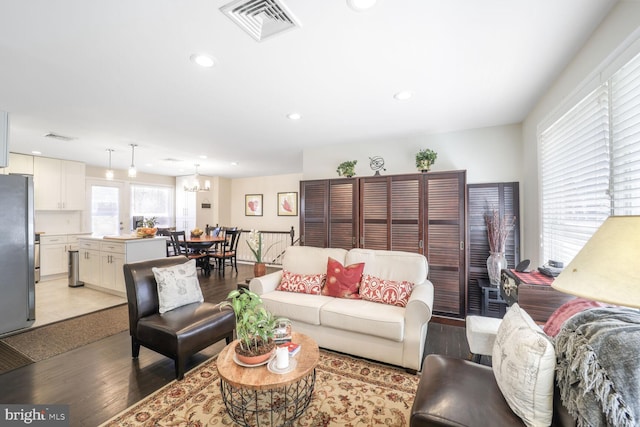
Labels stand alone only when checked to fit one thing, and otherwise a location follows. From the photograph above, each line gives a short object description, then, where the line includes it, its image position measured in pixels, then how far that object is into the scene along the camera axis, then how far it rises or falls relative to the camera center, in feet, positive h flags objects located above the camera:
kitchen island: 14.21 -2.19
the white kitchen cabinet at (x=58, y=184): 17.57 +2.31
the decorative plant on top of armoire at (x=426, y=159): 11.99 +2.54
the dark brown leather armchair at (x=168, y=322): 7.12 -3.04
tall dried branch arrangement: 10.82 -0.58
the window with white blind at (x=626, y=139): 4.65 +1.40
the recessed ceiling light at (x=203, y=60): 6.58 +3.99
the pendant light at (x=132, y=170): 15.18 +2.68
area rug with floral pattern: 5.72 -4.41
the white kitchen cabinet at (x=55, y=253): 17.33 -2.37
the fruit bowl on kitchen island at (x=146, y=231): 15.38 -0.85
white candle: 5.24 -2.84
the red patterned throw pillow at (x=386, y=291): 8.68 -2.54
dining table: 18.85 -2.01
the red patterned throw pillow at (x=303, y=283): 9.94 -2.56
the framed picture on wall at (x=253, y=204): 26.86 +1.23
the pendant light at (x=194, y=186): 20.71 +2.39
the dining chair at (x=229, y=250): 19.95 -2.57
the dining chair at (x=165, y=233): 18.11 -1.14
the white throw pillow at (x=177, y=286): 8.23 -2.24
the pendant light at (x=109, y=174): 16.02 +2.61
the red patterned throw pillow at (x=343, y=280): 9.51 -2.34
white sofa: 7.48 -2.94
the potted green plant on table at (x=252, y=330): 5.35 -2.35
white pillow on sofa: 3.65 -2.29
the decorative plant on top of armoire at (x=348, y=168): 13.61 +2.46
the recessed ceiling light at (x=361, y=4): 4.81 +3.88
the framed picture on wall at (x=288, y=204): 24.88 +1.16
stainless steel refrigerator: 10.08 -1.42
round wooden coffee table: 4.88 -3.05
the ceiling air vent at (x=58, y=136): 12.85 +4.03
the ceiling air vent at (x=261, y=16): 4.92 +3.94
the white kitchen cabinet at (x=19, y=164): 16.47 +3.37
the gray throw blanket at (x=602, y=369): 2.80 -1.78
